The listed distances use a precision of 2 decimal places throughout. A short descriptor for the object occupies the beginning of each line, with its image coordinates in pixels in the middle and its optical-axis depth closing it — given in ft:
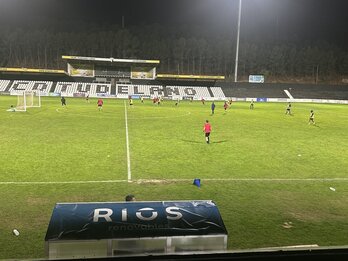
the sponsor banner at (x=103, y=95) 243.23
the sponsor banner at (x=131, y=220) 16.11
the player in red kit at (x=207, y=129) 78.23
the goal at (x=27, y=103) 140.26
